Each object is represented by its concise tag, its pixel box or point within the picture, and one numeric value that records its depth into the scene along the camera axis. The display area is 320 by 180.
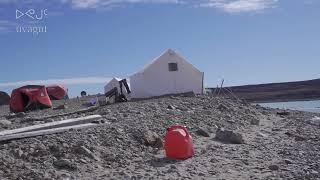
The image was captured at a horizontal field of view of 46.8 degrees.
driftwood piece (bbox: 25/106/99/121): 10.02
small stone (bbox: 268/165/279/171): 6.91
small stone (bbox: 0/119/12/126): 9.66
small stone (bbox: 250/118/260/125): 11.86
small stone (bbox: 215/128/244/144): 8.64
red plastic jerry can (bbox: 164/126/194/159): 6.98
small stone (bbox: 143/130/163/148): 7.79
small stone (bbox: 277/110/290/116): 16.25
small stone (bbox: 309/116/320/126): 13.80
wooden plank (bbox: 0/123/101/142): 7.17
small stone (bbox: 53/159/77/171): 6.32
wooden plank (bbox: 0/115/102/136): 7.52
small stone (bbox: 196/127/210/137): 9.07
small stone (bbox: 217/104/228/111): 12.88
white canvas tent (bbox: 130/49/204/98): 19.44
